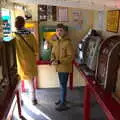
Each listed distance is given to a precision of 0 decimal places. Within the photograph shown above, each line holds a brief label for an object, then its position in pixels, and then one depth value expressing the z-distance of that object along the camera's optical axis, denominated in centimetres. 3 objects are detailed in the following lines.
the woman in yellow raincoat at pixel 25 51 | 193
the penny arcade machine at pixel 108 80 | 124
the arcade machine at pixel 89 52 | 183
